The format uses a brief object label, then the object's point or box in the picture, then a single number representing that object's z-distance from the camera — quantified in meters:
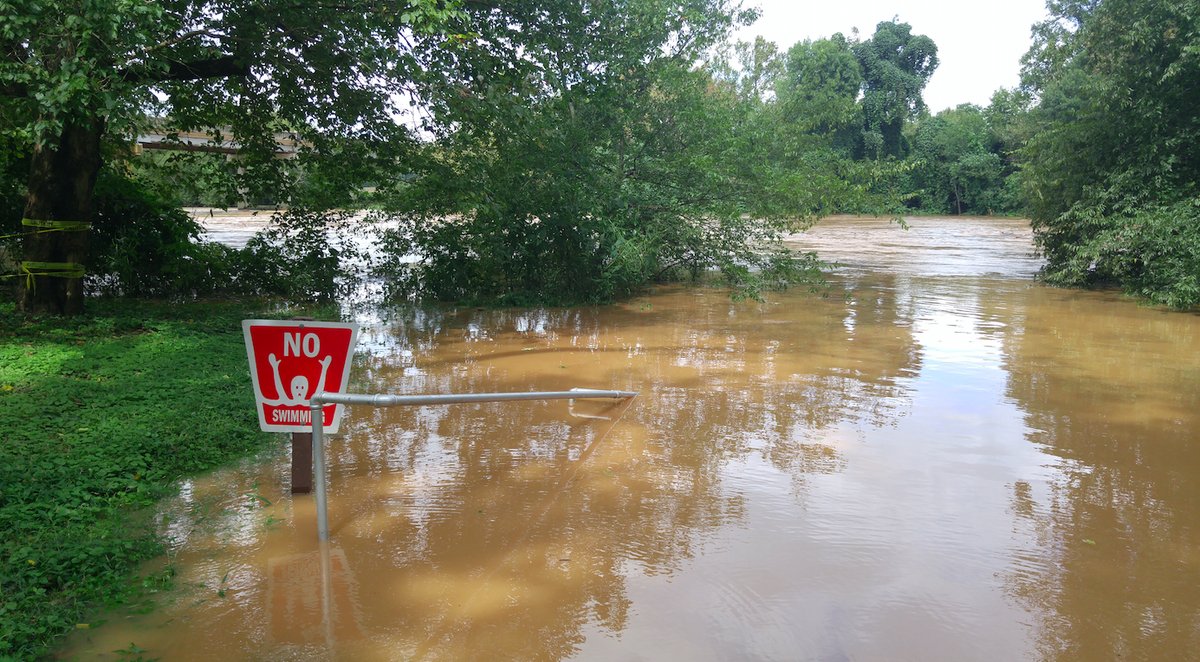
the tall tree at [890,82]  55.38
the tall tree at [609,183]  11.89
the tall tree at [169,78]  7.33
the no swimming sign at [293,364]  4.54
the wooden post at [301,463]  5.18
